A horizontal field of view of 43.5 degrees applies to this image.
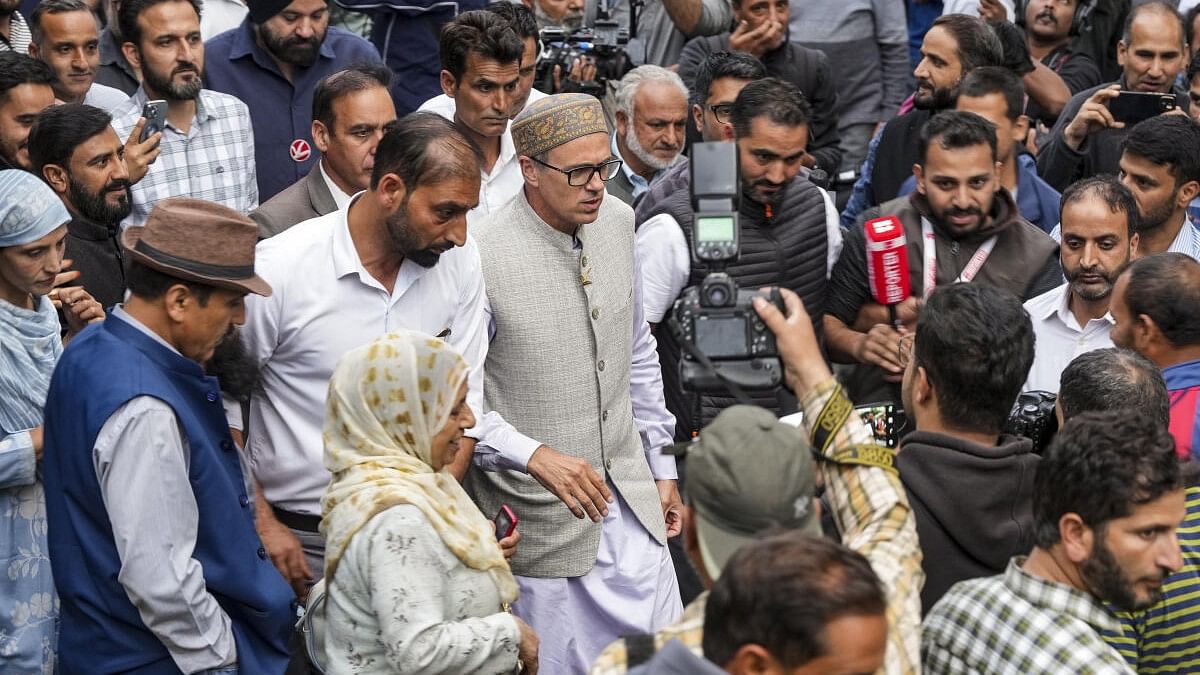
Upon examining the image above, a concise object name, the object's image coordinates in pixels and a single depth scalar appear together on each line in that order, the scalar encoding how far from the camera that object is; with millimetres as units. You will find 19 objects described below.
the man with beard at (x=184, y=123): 5914
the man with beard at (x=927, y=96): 6750
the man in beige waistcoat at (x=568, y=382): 4637
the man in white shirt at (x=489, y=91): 5766
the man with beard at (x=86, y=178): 5121
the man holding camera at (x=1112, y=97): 6836
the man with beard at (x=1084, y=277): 5137
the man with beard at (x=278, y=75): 6395
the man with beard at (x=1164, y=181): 5812
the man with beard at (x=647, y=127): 6996
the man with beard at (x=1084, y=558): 3033
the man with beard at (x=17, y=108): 5578
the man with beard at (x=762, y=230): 5270
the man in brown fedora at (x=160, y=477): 3508
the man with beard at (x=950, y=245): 5348
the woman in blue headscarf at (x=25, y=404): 4137
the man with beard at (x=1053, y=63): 7730
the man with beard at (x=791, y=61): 7676
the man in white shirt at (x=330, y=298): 4164
